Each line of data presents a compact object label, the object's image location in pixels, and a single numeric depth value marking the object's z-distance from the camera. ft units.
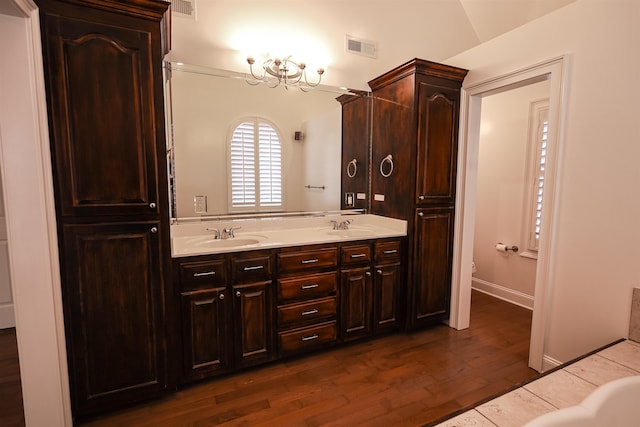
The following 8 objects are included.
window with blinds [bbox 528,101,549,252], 10.37
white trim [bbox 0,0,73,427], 4.71
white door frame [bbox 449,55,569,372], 6.73
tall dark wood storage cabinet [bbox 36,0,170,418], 5.16
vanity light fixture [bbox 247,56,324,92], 8.60
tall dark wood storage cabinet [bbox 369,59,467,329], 8.50
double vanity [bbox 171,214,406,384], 6.53
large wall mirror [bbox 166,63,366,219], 7.78
